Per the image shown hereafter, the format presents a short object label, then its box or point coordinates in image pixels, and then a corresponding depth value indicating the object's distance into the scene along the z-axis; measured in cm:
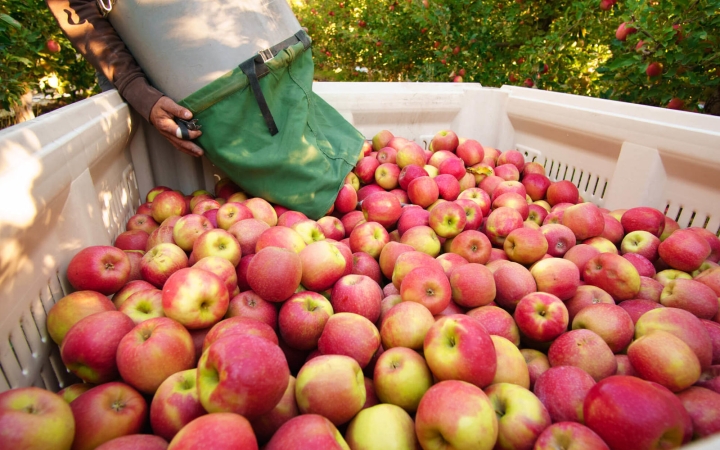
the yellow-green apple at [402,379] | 44
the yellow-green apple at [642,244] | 71
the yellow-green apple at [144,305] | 51
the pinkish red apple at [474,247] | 69
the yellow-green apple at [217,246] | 60
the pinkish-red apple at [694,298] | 56
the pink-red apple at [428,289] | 55
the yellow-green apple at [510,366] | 46
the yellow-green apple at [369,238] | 74
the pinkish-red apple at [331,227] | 81
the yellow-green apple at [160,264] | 59
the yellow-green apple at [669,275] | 66
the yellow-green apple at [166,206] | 79
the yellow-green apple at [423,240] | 73
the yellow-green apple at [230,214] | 72
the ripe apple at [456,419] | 36
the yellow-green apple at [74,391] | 42
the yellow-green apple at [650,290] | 62
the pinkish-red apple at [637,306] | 57
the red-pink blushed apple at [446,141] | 108
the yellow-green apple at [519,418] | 39
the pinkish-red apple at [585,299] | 59
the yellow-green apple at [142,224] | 77
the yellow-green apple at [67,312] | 47
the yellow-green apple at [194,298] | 49
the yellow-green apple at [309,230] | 72
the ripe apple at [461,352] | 42
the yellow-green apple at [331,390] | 39
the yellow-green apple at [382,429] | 38
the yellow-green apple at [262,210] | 78
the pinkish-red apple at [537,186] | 97
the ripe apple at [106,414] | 36
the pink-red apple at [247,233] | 68
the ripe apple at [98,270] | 52
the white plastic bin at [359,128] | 41
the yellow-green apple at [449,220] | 75
